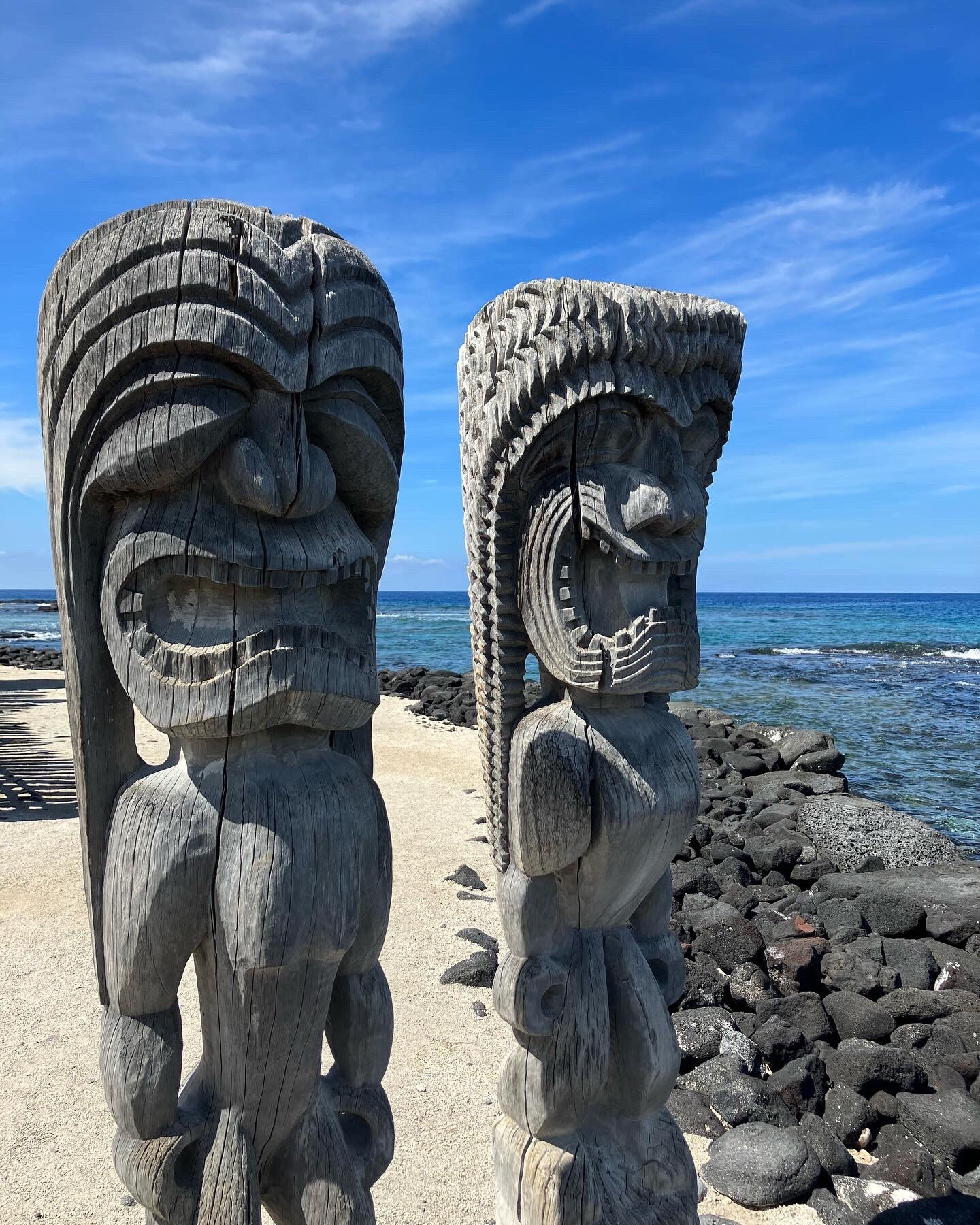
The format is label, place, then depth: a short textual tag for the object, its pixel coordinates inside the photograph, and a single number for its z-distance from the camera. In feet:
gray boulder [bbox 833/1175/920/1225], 11.92
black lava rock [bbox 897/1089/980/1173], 13.12
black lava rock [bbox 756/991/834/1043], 16.60
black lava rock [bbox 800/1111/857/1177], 12.84
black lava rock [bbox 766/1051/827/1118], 14.35
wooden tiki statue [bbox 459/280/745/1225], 8.84
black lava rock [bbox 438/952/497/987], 18.11
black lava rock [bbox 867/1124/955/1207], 12.39
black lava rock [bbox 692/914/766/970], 18.82
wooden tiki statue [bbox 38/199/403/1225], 6.66
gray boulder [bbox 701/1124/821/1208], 12.13
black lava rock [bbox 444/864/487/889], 23.19
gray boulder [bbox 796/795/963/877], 26.91
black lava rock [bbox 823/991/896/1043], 16.51
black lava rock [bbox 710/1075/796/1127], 13.83
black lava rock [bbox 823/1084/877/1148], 13.78
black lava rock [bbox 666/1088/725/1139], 13.74
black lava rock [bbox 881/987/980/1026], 17.15
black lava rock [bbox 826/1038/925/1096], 14.65
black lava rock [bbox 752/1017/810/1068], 15.53
